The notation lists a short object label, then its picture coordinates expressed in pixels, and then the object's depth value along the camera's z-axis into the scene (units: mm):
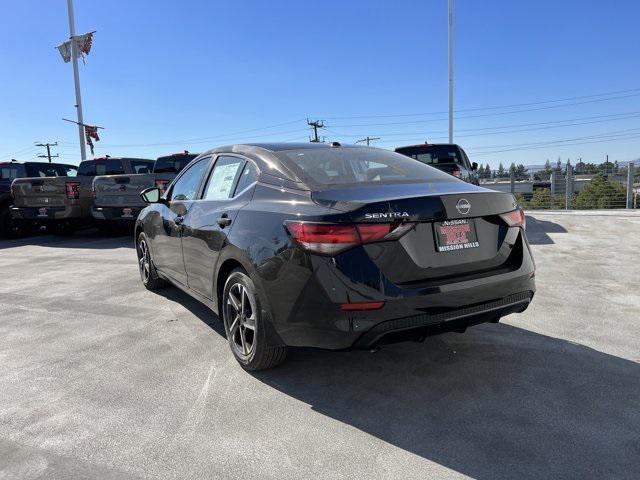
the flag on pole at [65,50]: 23281
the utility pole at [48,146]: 79625
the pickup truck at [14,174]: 12461
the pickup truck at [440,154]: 10367
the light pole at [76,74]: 23016
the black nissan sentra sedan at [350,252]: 2621
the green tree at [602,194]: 16906
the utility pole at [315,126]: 59381
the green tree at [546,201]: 18394
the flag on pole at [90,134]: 24266
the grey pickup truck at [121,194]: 10328
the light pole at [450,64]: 23000
